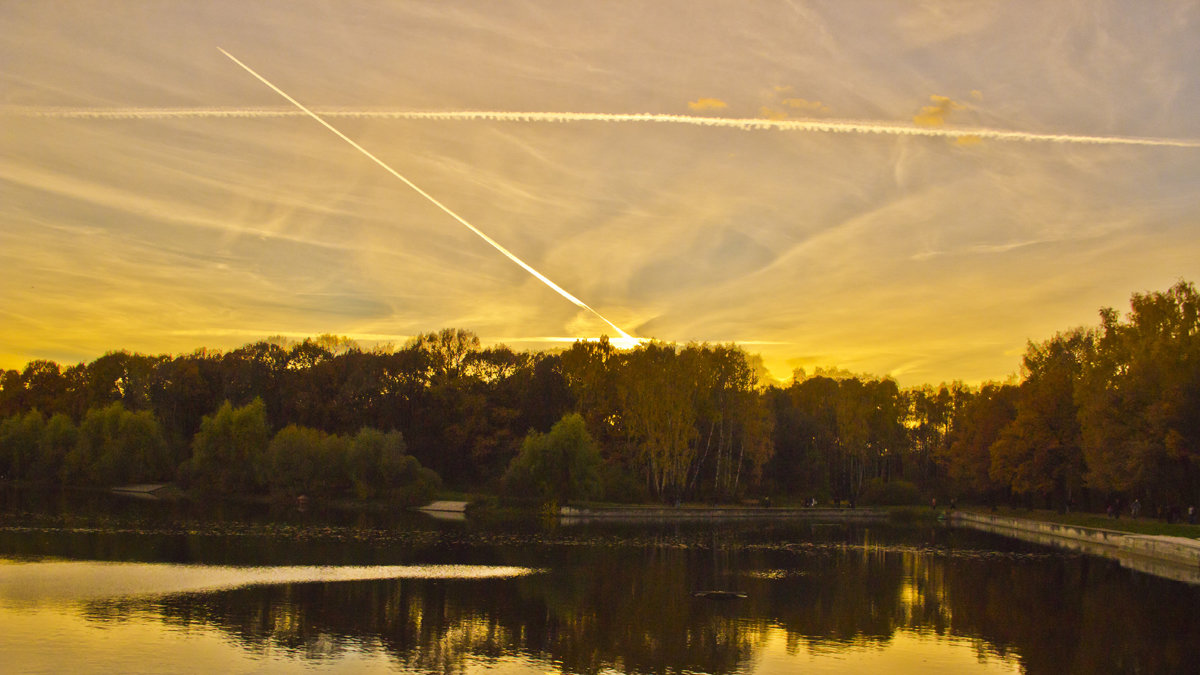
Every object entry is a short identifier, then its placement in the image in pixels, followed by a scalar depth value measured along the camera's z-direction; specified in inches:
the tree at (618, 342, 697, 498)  3134.8
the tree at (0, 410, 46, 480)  3592.5
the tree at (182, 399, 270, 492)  3211.1
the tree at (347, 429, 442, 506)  2989.7
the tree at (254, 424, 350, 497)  3075.8
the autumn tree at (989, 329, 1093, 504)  2866.6
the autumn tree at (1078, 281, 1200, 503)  2169.0
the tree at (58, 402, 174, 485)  3415.4
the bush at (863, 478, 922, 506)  3818.9
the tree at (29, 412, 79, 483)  3503.9
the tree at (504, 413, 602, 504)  2800.2
